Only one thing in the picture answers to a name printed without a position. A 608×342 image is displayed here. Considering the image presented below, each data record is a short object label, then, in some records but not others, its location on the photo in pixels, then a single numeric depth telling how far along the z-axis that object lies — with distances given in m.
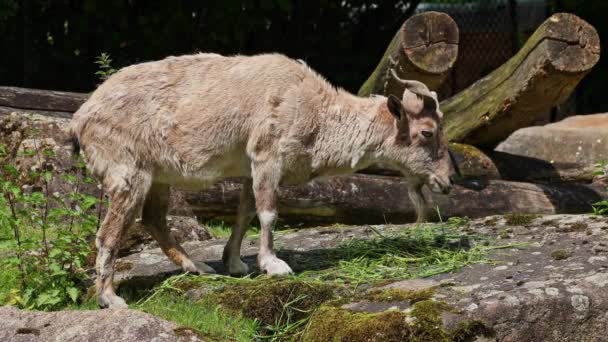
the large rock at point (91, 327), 10.82
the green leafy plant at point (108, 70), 14.62
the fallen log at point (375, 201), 19.31
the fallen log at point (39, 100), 18.98
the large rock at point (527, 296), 10.82
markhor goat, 13.59
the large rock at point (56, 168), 17.05
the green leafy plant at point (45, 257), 13.28
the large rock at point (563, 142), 24.22
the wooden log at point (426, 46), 18.44
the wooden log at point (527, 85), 18.17
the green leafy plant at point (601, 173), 15.66
